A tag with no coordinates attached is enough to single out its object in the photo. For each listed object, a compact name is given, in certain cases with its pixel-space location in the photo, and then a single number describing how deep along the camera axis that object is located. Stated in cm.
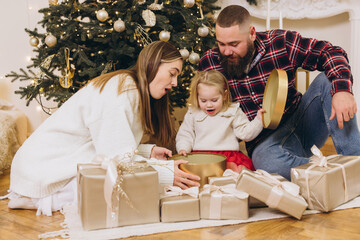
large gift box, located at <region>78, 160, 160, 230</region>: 117
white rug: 117
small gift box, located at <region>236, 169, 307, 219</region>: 123
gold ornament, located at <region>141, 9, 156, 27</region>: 202
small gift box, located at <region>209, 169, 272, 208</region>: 135
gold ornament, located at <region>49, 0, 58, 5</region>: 214
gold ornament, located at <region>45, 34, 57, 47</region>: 202
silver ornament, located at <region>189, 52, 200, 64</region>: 215
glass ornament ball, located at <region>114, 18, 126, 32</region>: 197
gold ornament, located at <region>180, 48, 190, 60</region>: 209
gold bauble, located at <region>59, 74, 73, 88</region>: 208
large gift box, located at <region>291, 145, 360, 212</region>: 129
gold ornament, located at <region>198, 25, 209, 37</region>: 219
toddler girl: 177
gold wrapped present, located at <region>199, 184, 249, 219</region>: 126
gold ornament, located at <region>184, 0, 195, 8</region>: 217
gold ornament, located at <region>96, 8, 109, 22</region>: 196
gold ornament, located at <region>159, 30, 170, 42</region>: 203
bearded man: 162
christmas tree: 204
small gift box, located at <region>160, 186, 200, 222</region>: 125
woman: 138
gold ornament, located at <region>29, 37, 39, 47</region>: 214
